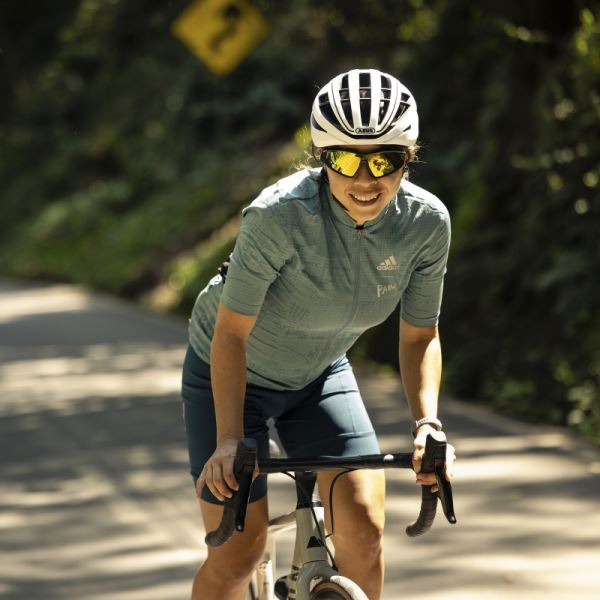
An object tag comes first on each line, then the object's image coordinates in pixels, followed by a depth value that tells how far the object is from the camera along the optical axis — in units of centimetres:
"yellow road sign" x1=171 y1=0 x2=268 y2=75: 2619
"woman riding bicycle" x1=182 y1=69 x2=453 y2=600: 761
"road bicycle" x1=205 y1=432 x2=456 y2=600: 727
